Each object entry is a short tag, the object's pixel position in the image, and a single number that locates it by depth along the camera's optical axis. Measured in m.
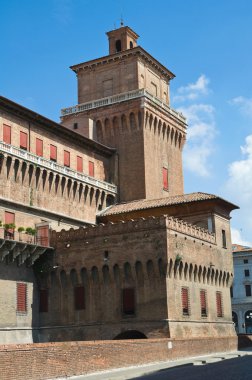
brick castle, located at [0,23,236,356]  34.97
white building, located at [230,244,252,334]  74.56
